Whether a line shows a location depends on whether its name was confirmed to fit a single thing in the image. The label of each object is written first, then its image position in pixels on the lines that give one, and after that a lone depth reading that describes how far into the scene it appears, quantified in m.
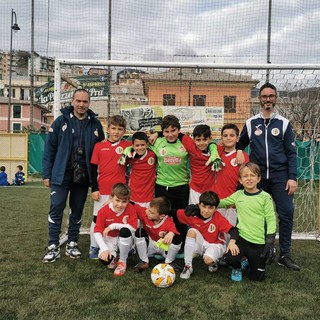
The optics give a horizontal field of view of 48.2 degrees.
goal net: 4.93
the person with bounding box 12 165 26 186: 13.58
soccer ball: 3.11
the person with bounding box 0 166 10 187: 13.30
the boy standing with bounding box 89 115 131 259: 3.96
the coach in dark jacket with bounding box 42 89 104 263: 3.85
